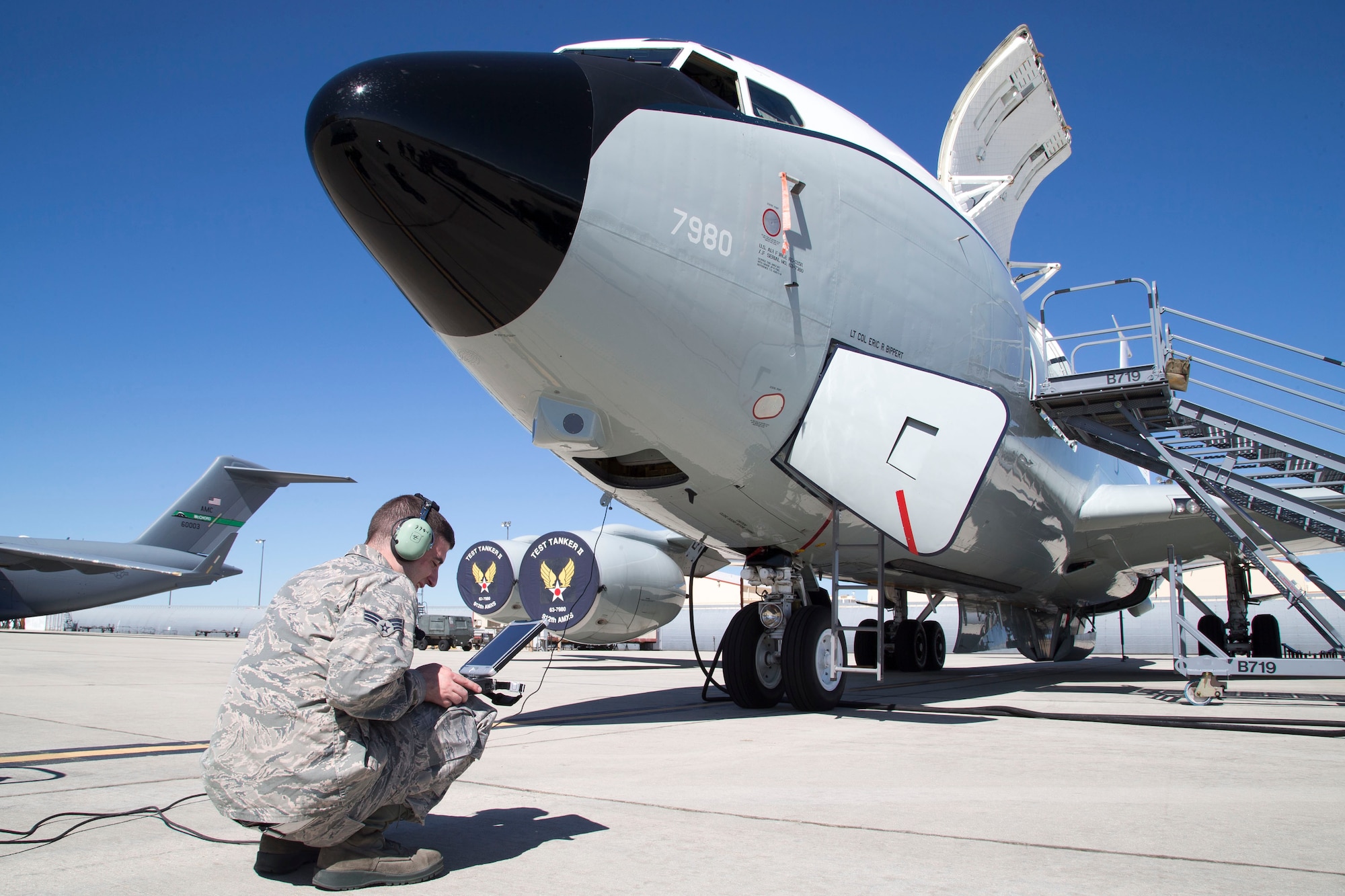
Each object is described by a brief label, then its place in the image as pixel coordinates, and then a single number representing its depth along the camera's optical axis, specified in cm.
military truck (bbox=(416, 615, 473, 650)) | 3084
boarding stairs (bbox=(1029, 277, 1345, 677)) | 818
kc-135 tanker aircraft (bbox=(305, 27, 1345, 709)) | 488
